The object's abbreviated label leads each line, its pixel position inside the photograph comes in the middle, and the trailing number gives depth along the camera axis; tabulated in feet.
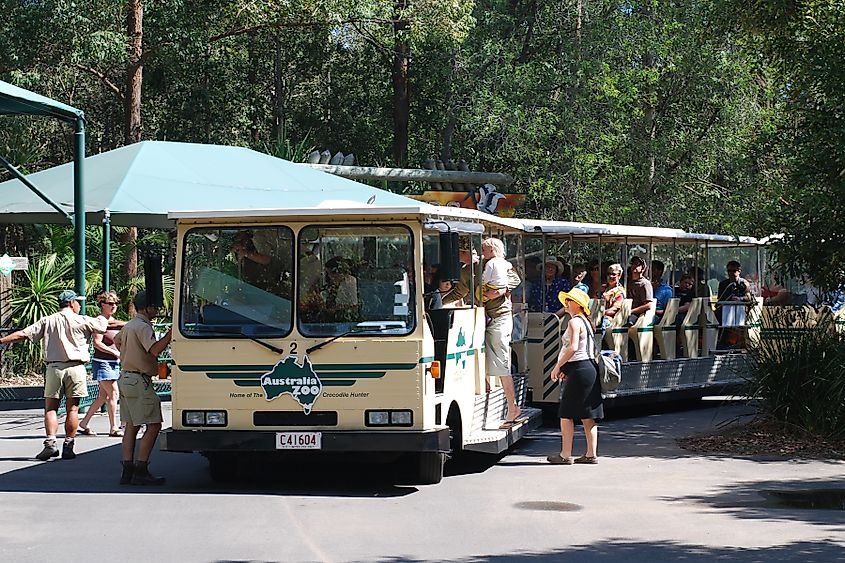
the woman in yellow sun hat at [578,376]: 43.19
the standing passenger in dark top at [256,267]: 37.83
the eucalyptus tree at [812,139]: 47.65
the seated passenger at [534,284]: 56.25
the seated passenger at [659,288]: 63.36
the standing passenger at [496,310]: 44.75
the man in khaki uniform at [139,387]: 39.52
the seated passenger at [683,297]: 63.87
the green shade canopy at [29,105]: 52.31
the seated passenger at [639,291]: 60.80
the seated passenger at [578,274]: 58.91
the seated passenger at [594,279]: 60.49
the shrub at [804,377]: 46.98
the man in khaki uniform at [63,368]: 44.78
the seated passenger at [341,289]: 37.47
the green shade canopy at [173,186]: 61.77
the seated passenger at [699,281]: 66.95
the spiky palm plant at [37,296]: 74.33
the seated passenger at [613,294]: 57.47
